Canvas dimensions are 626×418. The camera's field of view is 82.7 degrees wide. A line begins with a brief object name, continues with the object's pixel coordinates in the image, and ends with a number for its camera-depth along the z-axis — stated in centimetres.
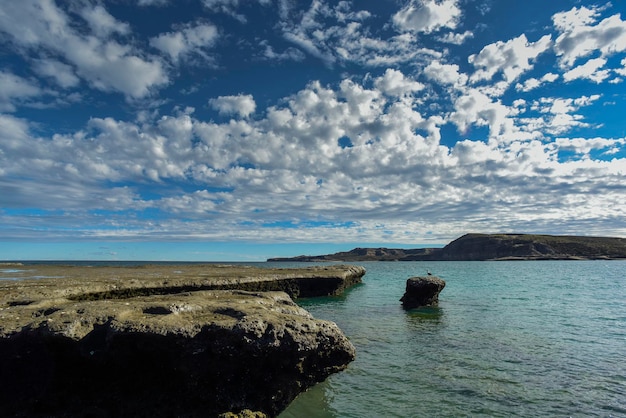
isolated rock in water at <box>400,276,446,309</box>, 3406
